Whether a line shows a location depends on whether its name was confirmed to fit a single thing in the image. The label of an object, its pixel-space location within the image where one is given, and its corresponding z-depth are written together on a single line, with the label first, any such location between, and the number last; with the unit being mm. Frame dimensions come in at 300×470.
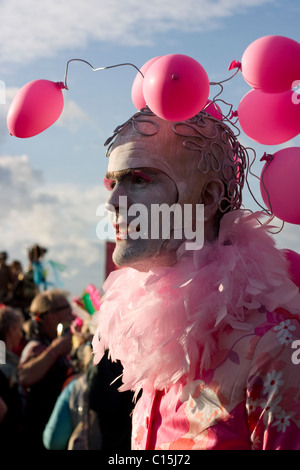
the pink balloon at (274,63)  1918
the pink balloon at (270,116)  2148
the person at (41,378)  4699
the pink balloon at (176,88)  1908
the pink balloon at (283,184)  2061
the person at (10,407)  3715
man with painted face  1742
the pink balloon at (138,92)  2388
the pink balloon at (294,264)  2086
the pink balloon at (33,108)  2193
